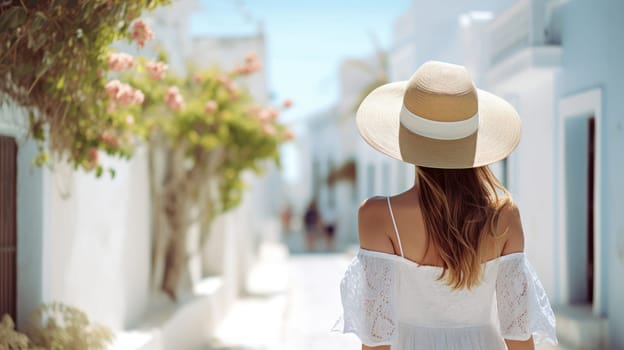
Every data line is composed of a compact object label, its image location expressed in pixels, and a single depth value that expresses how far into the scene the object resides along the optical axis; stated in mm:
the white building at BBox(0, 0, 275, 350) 5238
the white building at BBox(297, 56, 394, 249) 28719
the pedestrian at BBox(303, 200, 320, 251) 27078
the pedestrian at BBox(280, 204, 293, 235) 33375
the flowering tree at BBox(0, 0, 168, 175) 4070
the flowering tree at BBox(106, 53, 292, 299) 8742
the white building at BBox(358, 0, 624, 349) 6250
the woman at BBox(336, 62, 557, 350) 2516
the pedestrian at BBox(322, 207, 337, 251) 25562
